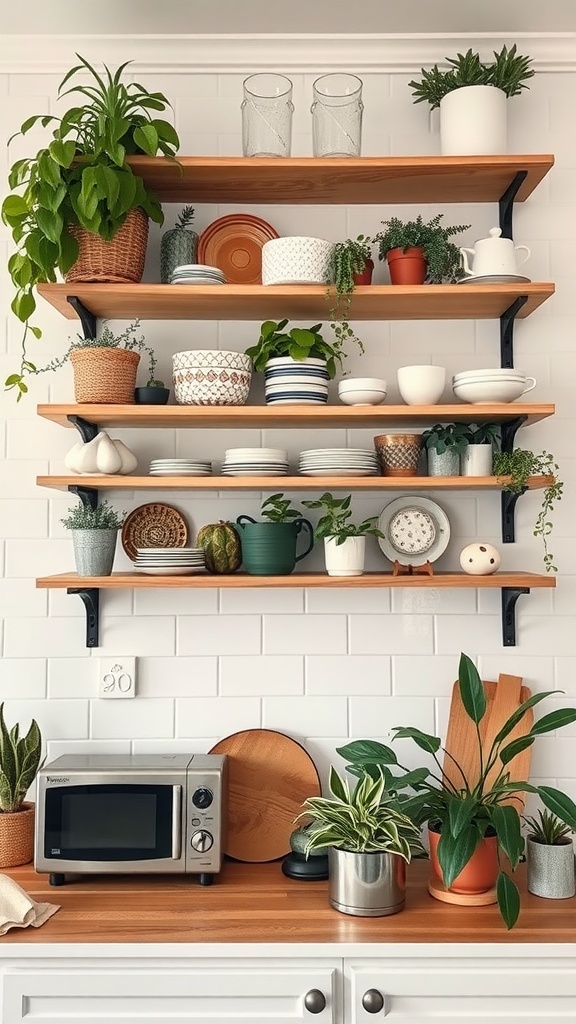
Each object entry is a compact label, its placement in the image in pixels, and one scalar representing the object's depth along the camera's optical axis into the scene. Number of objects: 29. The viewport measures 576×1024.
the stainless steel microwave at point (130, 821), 1.91
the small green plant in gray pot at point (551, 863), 1.86
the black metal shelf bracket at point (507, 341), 2.20
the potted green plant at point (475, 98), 2.10
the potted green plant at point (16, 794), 2.04
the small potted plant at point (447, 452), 2.08
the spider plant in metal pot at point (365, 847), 1.76
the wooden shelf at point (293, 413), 1.99
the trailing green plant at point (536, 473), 2.02
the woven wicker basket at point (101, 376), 2.02
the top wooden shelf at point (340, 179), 2.03
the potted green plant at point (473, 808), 1.70
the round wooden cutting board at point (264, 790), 2.10
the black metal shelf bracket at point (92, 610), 2.16
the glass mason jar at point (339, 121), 2.06
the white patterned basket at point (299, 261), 2.02
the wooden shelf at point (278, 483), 2.00
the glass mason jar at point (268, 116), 2.06
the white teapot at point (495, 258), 2.05
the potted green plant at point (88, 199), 1.95
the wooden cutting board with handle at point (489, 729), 2.09
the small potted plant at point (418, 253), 2.10
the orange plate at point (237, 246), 2.21
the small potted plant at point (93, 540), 2.03
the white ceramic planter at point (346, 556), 2.02
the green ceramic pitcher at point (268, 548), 2.03
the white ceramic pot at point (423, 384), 2.05
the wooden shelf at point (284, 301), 2.01
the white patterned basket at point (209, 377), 2.02
